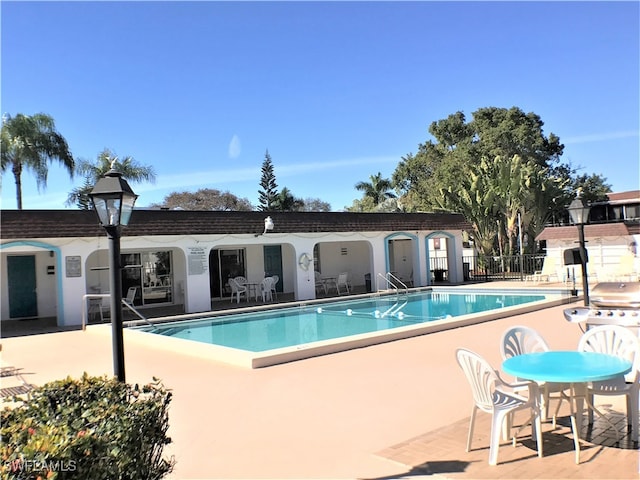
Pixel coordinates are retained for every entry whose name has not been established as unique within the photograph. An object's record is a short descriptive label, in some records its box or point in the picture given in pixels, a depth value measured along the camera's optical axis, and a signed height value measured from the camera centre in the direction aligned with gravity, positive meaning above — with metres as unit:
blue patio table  4.22 -1.10
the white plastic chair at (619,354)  4.64 -1.15
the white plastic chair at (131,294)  17.59 -1.08
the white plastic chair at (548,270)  22.62 -1.18
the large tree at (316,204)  62.63 +6.21
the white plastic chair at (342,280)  22.38 -1.17
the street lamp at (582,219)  10.48 +0.47
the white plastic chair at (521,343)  5.52 -1.09
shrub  2.55 -0.92
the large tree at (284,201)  52.97 +5.77
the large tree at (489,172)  29.84 +5.33
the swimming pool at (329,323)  9.66 -1.99
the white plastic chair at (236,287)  20.40 -1.14
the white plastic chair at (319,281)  23.10 -1.21
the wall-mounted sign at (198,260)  17.64 -0.01
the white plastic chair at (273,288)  21.20 -1.32
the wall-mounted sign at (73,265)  15.31 +0.03
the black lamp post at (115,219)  4.47 +0.42
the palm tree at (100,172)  29.33 +5.45
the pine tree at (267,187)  53.28 +7.32
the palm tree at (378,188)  49.06 +6.09
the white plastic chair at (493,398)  4.32 -1.34
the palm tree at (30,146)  26.23 +6.40
